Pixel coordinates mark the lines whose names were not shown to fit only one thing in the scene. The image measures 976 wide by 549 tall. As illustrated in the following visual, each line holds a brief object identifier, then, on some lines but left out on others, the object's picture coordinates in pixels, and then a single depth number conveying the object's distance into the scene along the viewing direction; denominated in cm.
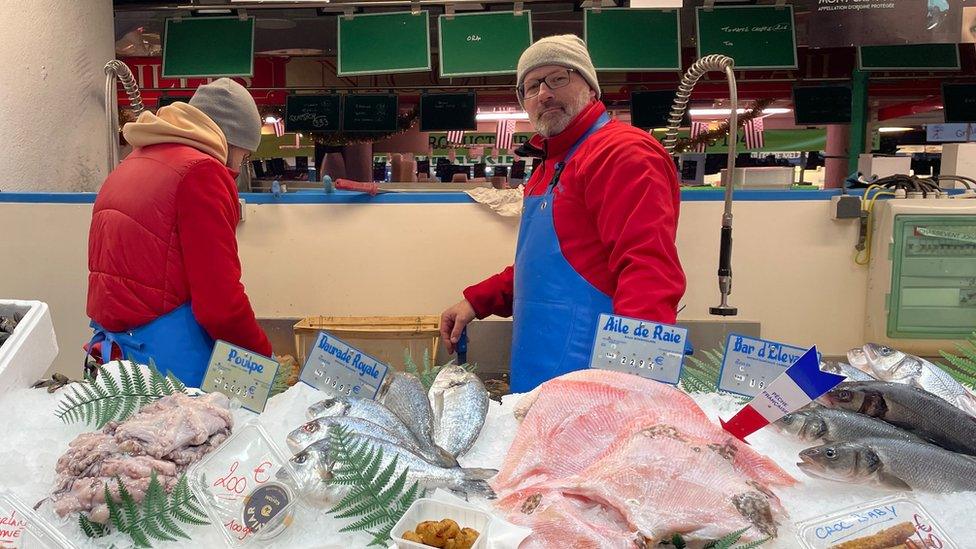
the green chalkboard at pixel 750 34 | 500
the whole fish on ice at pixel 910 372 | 143
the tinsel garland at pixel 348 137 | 811
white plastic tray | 91
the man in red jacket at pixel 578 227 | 181
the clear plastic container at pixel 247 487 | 99
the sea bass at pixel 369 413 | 128
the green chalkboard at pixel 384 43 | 495
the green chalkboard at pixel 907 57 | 581
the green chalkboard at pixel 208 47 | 509
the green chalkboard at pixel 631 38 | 495
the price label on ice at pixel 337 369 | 146
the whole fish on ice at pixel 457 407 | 133
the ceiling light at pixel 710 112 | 1080
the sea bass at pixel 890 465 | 111
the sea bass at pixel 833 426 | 124
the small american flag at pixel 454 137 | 1129
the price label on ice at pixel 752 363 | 136
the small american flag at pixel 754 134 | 948
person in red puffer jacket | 209
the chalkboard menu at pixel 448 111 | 689
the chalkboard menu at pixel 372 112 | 697
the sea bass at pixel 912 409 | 124
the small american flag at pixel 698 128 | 953
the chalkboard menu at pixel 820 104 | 666
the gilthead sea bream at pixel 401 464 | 106
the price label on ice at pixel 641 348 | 136
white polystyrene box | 154
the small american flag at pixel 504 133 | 1054
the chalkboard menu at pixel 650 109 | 665
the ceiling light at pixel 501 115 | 1064
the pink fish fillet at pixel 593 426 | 113
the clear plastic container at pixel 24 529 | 93
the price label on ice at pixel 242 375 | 139
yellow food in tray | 88
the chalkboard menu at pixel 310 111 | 698
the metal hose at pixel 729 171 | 303
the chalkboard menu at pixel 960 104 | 646
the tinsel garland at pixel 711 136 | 859
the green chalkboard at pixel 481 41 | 485
